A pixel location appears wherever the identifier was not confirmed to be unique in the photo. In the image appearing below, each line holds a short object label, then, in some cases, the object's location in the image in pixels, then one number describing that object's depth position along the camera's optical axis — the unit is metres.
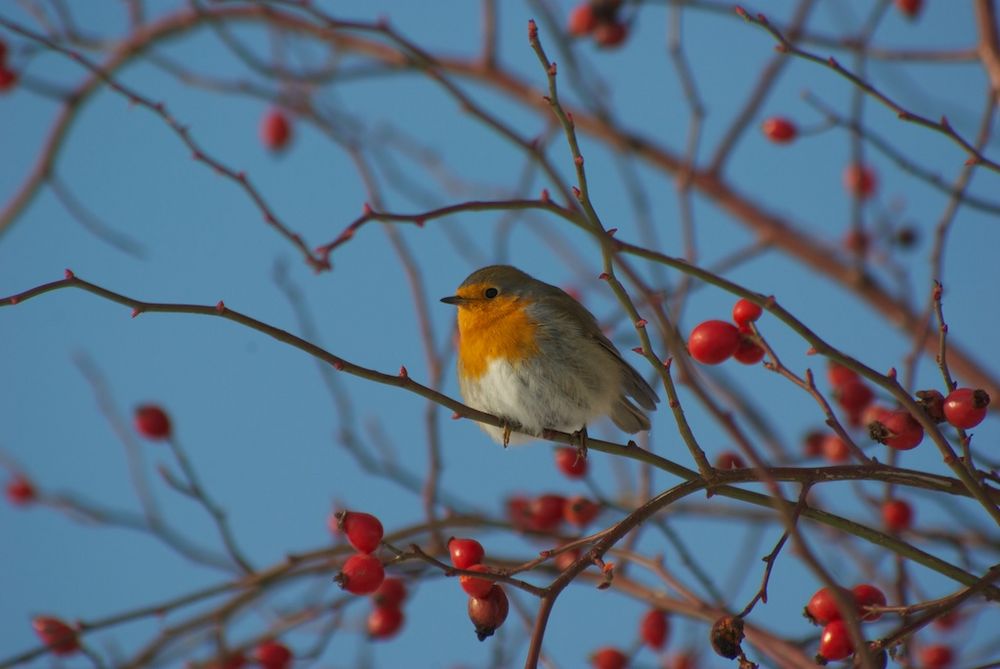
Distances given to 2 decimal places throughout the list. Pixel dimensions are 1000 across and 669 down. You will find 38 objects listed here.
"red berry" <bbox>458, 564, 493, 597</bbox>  4.12
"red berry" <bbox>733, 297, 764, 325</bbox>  4.39
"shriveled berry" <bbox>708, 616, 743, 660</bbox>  3.89
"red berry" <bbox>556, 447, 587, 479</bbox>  6.13
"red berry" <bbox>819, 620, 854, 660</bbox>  4.12
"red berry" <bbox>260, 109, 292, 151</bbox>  11.13
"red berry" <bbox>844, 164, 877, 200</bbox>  7.15
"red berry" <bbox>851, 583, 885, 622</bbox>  4.18
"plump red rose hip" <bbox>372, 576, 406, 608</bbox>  6.30
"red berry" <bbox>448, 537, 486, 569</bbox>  4.39
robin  6.44
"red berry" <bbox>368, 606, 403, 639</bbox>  6.38
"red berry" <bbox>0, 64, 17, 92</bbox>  8.87
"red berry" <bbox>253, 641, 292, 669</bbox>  5.97
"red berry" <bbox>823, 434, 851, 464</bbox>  6.54
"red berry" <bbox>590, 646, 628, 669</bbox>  6.03
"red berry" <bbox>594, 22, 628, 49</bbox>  7.99
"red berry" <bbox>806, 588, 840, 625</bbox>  4.23
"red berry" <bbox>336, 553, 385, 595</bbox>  4.18
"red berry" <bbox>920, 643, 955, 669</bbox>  6.26
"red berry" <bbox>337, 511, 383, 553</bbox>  4.27
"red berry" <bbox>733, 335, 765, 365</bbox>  4.54
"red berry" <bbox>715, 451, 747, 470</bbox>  5.78
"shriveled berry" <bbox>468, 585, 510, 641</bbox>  4.19
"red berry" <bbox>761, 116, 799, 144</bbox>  6.80
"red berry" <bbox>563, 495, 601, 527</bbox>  5.86
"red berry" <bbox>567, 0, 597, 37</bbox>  7.97
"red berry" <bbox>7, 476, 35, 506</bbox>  8.55
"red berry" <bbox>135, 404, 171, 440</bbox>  6.88
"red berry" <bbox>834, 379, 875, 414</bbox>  5.46
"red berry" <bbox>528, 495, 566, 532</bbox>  6.12
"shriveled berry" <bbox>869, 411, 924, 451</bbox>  4.02
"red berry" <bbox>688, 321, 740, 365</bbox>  4.37
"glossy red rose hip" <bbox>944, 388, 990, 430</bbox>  3.81
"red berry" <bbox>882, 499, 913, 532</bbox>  5.98
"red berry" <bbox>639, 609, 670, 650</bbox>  6.17
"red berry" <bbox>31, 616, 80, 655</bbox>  5.43
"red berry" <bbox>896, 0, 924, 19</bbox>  7.49
